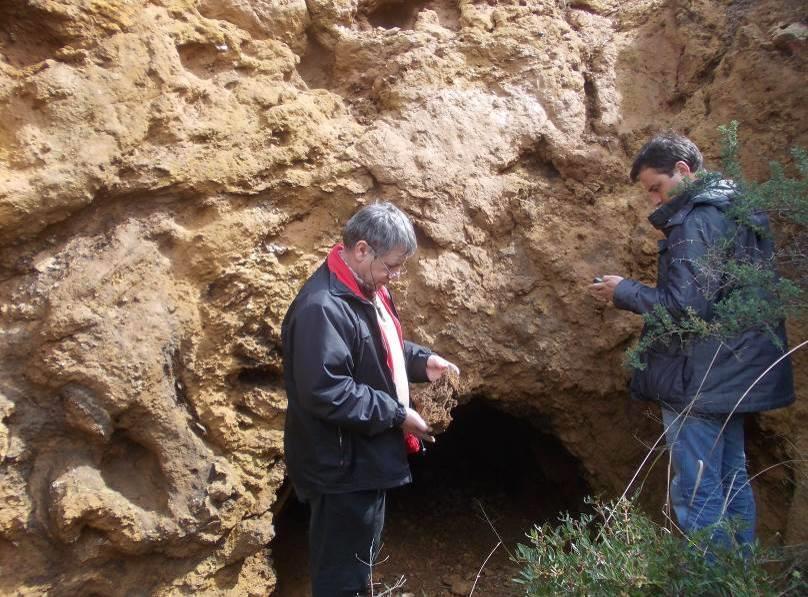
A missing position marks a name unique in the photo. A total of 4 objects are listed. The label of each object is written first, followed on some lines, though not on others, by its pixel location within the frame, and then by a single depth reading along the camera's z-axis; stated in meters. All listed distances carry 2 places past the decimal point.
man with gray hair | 2.34
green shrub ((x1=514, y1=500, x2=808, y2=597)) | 1.97
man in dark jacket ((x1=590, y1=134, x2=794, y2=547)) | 2.70
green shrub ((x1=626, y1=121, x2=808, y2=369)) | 2.57
